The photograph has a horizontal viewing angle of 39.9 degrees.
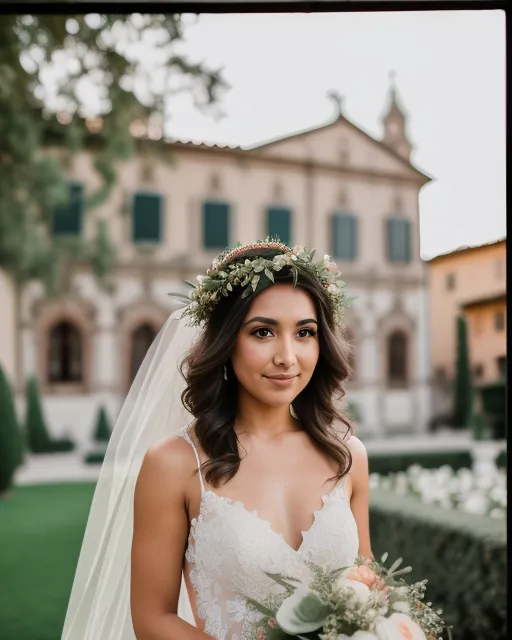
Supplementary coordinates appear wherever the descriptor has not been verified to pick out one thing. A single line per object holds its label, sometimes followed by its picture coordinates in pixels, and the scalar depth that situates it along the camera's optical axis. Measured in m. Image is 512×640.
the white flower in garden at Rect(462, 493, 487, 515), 3.78
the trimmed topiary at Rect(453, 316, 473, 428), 8.16
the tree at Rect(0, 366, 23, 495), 7.09
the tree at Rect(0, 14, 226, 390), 5.64
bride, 1.45
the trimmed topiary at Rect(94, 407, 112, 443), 7.52
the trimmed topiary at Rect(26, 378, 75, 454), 7.54
